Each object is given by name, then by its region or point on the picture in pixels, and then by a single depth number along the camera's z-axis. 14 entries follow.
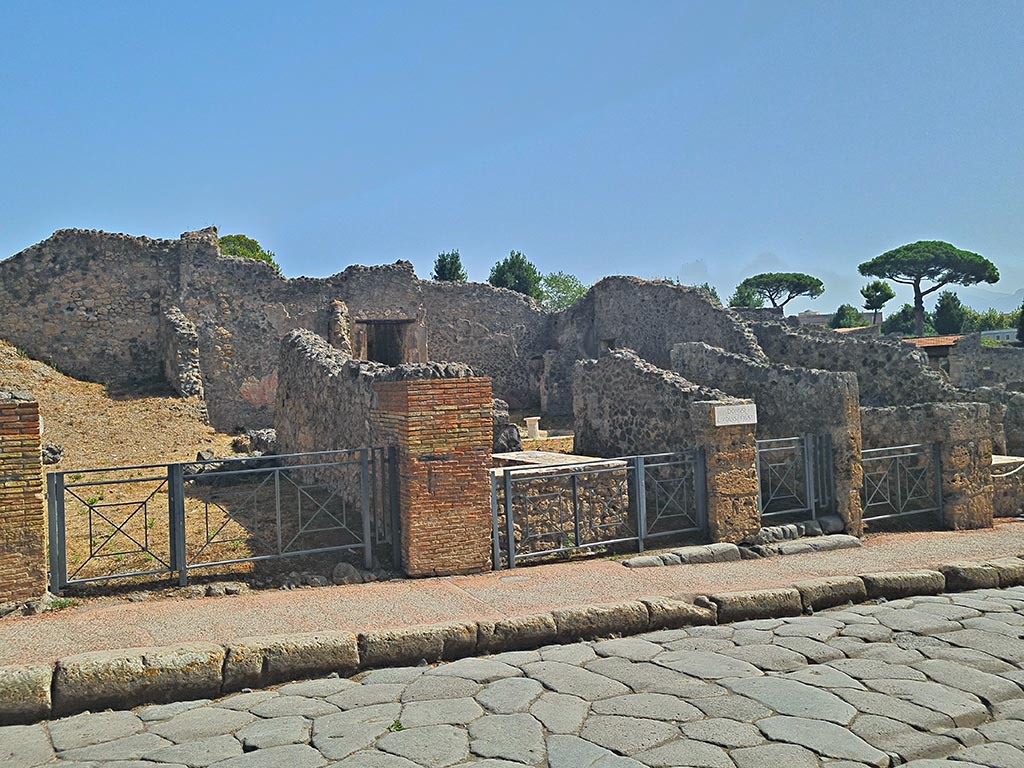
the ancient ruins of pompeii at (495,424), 7.82
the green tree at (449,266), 42.06
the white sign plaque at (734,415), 9.01
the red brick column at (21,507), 6.38
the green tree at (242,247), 43.63
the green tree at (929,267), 50.69
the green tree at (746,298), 61.50
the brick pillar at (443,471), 7.65
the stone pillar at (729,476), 8.96
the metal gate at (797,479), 9.81
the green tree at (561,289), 64.61
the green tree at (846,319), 57.18
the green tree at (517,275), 45.59
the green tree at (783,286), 60.16
